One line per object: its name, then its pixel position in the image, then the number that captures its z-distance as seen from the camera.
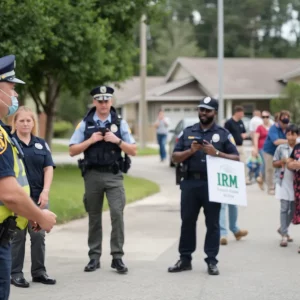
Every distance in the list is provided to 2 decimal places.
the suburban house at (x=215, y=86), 48.41
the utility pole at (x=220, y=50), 22.76
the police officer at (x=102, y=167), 8.88
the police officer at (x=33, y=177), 8.20
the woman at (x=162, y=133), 28.49
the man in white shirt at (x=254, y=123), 21.00
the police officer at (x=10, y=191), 4.38
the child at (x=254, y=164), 19.28
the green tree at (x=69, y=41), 15.55
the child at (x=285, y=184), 10.98
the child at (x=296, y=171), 10.30
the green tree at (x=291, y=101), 36.97
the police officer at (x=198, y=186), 8.84
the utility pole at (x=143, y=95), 36.22
